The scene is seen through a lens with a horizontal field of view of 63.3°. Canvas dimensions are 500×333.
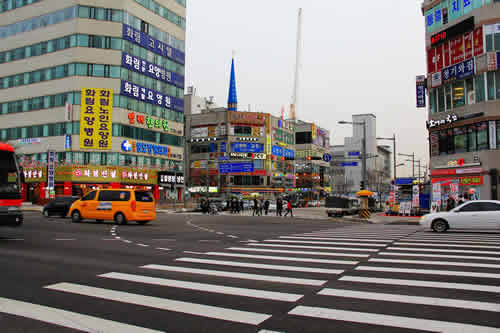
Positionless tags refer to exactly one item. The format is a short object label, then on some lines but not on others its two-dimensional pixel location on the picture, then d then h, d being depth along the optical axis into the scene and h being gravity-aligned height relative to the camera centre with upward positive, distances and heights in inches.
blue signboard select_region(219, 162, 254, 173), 2687.0 +139.4
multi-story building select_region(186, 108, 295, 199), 3636.8 +333.7
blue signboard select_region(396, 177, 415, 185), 2495.1 +43.7
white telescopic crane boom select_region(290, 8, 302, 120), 7079.2 +2181.0
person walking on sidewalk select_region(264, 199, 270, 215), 1646.2 -74.4
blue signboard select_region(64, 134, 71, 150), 2107.5 +237.3
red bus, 503.2 -1.6
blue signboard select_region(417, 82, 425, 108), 1729.8 +397.6
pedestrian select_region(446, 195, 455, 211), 1083.3 -40.1
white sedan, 681.9 -51.0
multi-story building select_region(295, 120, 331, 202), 4293.8 +295.3
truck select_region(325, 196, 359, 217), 1528.9 -73.1
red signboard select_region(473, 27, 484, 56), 1416.1 +515.9
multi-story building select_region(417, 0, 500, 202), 1395.2 +349.5
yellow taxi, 860.6 -39.4
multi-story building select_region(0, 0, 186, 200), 2122.3 +527.8
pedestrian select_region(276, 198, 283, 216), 1503.4 -67.1
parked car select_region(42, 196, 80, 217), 1173.1 -53.1
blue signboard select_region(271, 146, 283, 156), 3816.4 +357.7
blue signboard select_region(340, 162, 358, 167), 2519.1 +152.2
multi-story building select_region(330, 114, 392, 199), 5319.9 +326.5
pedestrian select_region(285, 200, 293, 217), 1458.4 -68.7
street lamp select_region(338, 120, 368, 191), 1504.7 +104.0
